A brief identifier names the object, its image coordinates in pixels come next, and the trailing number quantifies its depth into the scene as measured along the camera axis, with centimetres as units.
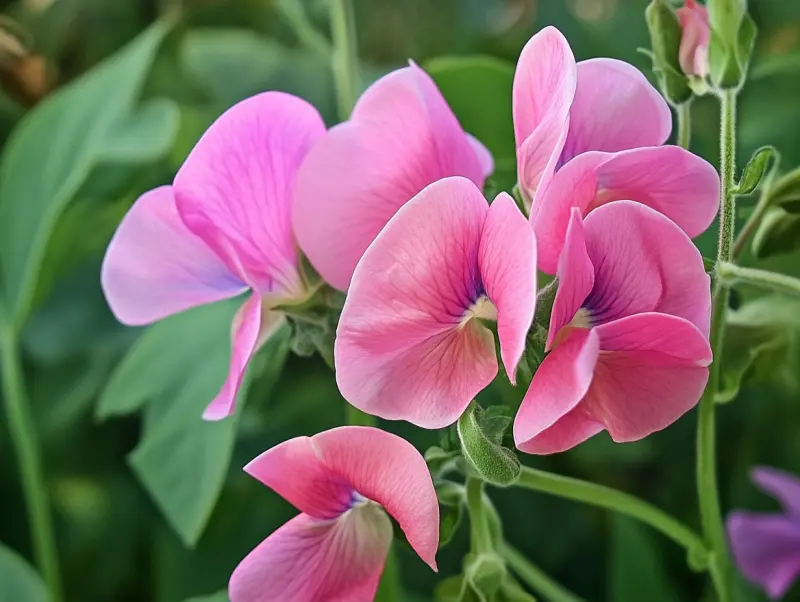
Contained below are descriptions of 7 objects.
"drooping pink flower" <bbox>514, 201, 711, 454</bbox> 18
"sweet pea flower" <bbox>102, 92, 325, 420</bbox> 23
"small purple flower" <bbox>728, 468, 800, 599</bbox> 35
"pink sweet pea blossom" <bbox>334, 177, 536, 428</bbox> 18
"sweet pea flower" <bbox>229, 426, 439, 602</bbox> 20
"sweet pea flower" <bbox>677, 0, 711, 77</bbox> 23
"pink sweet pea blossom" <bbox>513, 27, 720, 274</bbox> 19
